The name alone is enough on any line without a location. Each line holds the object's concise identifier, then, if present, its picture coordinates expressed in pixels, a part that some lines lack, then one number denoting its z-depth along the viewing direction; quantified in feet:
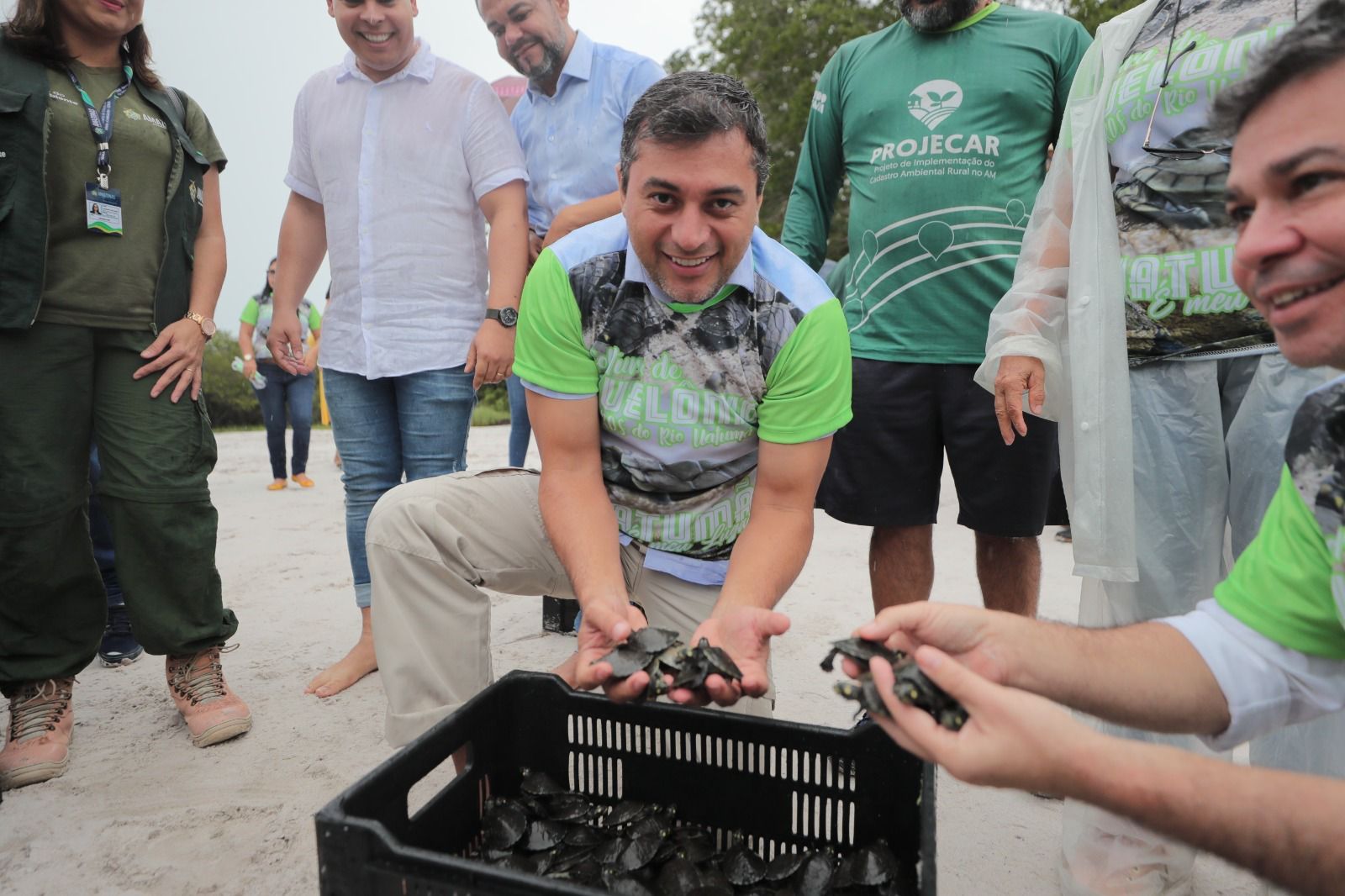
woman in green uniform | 7.05
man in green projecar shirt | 7.64
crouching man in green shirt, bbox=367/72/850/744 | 5.86
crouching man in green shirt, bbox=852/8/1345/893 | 2.87
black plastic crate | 4.61
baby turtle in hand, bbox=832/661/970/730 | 3.38
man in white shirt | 8.72
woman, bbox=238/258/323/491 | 21.84
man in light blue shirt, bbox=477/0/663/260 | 8.99
